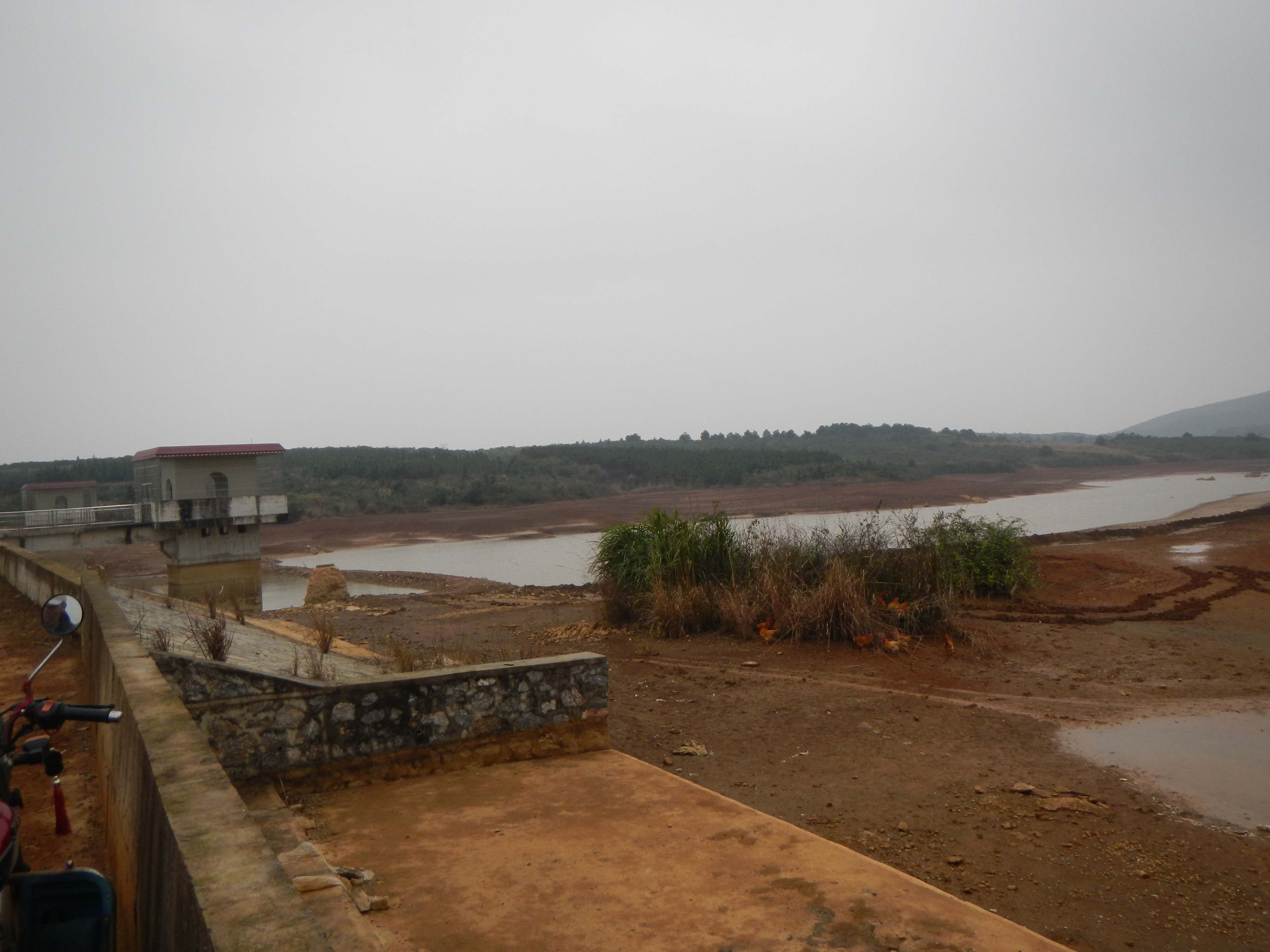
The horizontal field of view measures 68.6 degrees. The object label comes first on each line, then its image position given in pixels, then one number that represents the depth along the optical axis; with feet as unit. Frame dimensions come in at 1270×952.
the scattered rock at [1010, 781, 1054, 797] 21.90
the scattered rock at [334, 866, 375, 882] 14.88
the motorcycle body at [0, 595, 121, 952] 9.93
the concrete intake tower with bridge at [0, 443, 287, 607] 100.01
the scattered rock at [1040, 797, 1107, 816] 20.83
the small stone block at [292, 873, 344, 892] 13.04
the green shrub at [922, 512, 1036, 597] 49.44
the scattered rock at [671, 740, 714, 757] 25.80
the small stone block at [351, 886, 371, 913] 13.83
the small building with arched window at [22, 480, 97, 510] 116.98
